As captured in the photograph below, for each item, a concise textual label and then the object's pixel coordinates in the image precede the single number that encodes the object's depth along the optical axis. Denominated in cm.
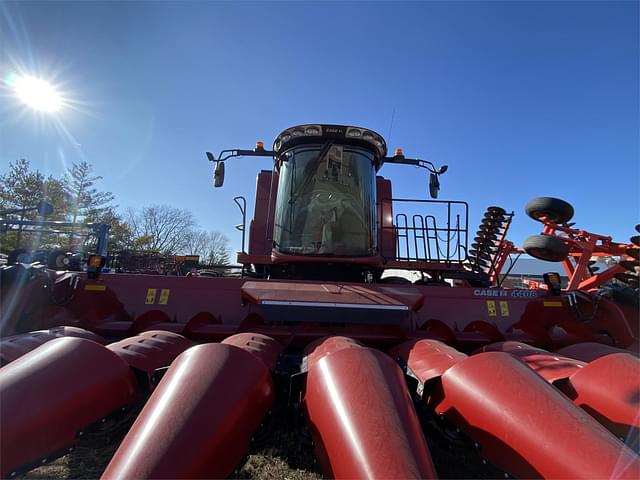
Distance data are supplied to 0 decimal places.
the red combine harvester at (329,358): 139
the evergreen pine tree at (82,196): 2844
